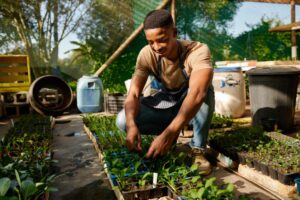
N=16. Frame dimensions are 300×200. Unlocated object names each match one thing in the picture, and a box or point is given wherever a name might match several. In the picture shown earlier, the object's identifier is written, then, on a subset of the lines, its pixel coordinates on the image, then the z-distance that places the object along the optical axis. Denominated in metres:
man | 2.03
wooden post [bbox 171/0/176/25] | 5.85
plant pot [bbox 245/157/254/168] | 2.24
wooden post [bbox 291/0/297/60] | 7.62
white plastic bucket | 4.56
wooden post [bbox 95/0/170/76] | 6.23
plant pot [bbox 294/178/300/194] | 1.82
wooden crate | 6.84
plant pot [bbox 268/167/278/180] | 1.97
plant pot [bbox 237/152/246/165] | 2.31
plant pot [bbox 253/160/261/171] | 2.16
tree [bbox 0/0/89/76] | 10.55
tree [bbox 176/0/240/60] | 7.55
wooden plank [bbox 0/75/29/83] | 6.86
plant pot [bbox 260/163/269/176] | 2.07
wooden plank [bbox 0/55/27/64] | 6.86
